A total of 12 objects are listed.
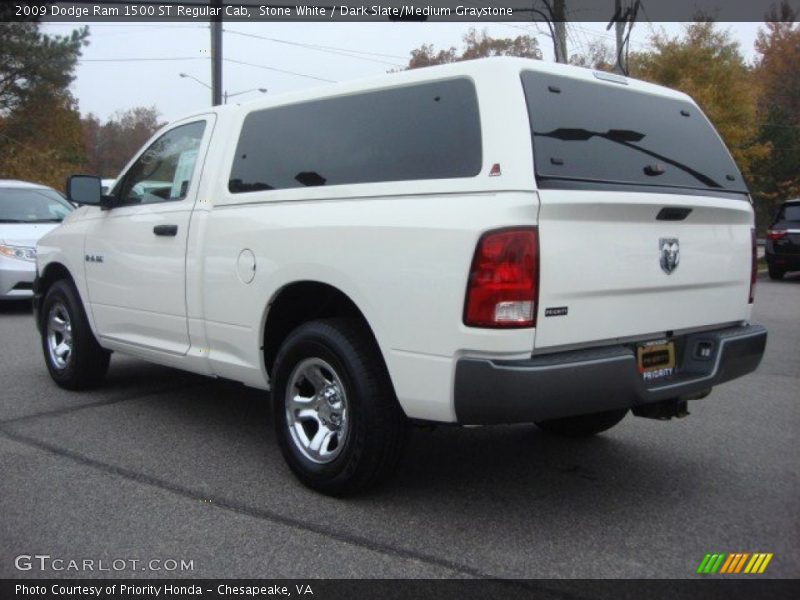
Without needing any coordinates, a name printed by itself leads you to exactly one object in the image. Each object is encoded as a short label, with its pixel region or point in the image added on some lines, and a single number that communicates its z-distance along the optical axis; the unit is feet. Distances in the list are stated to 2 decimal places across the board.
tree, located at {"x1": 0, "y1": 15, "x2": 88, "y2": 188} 98.17
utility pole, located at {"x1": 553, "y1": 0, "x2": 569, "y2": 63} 54.08
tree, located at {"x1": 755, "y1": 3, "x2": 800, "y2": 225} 105.91
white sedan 33.96
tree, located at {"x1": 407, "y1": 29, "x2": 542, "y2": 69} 91.20
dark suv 57.49
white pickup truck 10.65
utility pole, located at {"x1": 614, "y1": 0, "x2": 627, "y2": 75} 53.63
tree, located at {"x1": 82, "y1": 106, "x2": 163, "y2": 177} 198.18
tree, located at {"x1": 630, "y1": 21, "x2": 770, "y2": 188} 79.05
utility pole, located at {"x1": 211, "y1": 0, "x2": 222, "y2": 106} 62.95
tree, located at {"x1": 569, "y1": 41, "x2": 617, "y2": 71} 72.96
